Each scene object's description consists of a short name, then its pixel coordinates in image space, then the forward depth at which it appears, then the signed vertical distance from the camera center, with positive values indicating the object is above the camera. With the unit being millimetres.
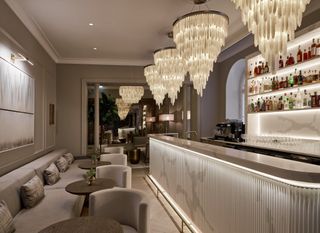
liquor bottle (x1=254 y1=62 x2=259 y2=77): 5480 +1041
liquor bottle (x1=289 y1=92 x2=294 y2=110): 4552 +319
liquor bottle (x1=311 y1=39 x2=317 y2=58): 3993 +1092
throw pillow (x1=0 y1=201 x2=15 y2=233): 2444 -966
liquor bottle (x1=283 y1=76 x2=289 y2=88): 4649 +654
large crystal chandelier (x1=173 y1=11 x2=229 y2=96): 3490 +1136
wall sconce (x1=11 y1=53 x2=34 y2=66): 4047 +1009
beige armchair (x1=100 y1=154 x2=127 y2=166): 5848 -854
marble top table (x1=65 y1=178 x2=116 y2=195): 3391 -910
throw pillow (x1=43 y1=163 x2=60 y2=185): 4598 -991
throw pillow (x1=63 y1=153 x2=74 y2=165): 6555 -959
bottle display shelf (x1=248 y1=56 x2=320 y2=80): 4062 +917
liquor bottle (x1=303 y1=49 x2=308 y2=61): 4199 +1041
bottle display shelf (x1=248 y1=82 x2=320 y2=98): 4105 +547
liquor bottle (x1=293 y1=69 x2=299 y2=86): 4400 +703
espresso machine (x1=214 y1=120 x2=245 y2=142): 5985 -240
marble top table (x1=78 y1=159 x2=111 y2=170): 5099 -907
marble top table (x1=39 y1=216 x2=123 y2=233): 2072 -869
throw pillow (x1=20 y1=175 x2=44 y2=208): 3359 -965
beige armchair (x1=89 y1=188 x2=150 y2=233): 2680 -889
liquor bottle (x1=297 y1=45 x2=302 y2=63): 4344 +1073
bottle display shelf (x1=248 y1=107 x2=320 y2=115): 4116 +176
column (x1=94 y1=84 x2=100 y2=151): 8078 -38
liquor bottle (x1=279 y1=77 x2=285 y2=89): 4762 +660
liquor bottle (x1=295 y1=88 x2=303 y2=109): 4385 +329
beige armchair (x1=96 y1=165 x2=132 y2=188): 4262 -872
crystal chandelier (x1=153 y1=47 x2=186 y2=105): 4887 +995
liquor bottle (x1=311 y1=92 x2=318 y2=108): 3999 +300
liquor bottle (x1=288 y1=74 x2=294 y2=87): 4534 +677
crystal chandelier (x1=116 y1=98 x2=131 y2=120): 14000 +693
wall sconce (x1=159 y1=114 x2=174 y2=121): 11422 +130
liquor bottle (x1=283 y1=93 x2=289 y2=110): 4702 +315
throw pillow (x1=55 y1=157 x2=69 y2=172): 5730 -990
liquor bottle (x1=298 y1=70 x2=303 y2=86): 4295 +663
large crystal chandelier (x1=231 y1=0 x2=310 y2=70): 2373 +933
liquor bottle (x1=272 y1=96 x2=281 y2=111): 4929 +291
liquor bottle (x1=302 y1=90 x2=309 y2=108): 4254 +352
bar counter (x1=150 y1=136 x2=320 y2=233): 1472 -546
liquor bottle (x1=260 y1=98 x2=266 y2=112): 5234 +283
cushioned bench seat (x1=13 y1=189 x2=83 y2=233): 2846 -1135
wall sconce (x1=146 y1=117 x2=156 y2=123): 15302 +55
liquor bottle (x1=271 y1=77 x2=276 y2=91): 4973 +668
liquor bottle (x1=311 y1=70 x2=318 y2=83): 3992 +651
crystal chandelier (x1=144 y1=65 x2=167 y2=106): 5824 +875
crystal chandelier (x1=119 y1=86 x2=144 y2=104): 8852 +940
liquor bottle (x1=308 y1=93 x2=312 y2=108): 4146 +309
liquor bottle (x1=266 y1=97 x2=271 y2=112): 5110 +277
